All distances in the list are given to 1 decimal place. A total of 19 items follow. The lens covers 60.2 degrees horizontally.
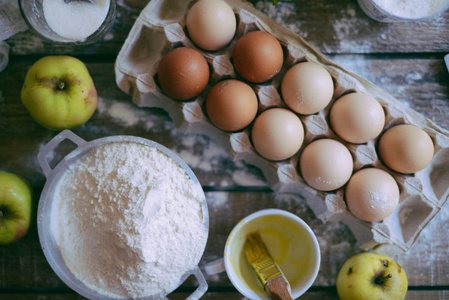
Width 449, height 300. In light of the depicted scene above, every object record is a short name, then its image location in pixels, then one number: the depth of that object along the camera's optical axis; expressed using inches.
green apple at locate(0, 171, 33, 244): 31.3
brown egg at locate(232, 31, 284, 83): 30.6
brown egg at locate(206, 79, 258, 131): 30.5
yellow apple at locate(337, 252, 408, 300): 32.5
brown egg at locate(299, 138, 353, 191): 31.0
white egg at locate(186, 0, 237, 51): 30.8
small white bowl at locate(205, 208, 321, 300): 31.0
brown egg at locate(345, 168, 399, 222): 31.1
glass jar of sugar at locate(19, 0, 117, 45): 31.6
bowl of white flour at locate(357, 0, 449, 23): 34.8
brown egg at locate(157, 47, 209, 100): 30.4
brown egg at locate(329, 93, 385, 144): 31.2
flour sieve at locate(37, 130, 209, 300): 29.8
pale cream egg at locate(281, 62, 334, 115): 31.0
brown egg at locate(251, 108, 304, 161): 30.8
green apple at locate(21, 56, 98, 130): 31.4
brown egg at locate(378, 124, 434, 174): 31.3
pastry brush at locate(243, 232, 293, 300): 30.1
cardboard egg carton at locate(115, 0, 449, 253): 32.5
